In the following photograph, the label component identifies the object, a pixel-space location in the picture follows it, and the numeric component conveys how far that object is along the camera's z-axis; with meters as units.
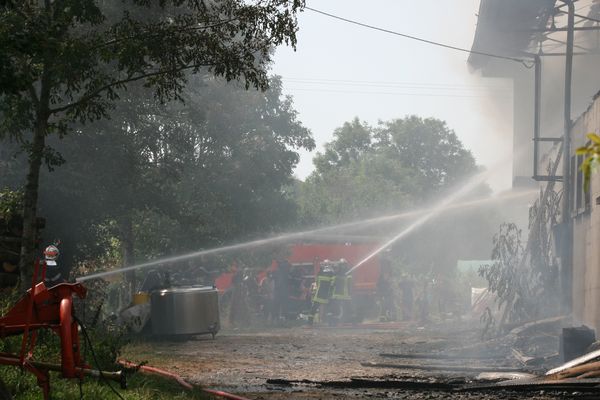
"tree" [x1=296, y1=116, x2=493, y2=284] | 71.69
